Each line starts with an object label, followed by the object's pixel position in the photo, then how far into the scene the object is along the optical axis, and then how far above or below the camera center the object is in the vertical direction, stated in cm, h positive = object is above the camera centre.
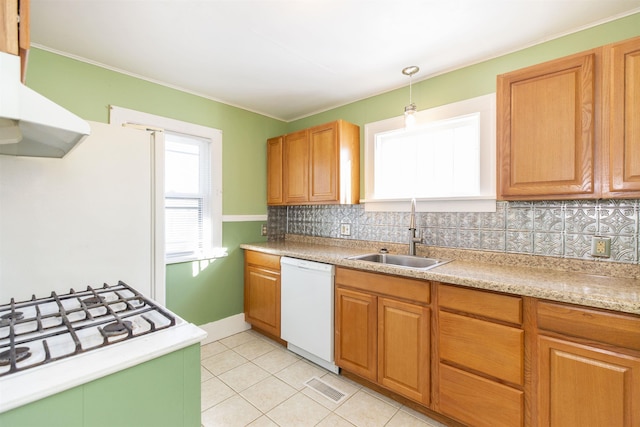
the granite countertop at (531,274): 125 -35
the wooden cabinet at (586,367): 116 -67
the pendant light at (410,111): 220 +79
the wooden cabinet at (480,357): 141 -77
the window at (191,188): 263 +23
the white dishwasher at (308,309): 221 -80
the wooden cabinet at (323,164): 265 +47
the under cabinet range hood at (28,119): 70 +25
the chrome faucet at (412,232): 229 -16
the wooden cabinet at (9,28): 77 +50
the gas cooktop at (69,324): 75 -37
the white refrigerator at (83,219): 122 -4
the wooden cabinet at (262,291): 268 -79
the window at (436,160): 207 +44
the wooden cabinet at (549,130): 145 +46
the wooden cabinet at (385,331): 173 -80
